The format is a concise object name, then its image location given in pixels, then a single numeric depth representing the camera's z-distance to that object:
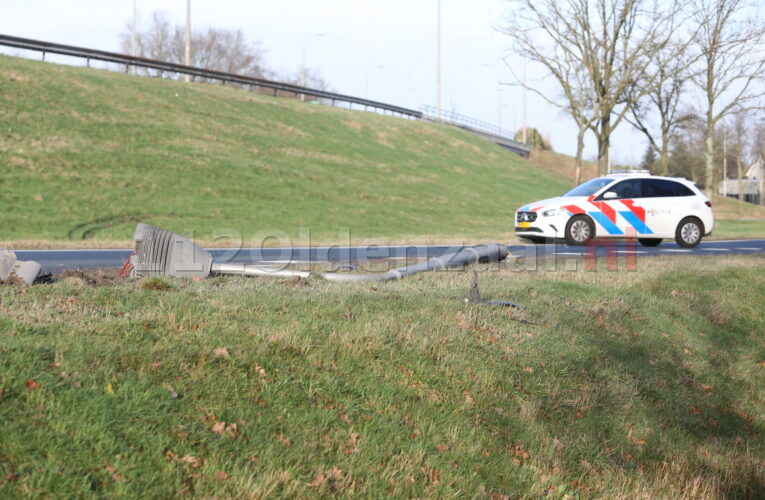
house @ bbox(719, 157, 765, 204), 116.29
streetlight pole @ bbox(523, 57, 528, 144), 85.47
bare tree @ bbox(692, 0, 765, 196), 36.15
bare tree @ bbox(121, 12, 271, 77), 88.94
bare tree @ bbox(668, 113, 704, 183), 87.94
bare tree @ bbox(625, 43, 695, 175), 36.44
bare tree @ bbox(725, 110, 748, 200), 86.81
